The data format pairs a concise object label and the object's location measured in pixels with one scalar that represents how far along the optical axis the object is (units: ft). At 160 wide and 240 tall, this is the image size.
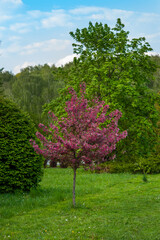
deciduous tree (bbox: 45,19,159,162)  70.16
